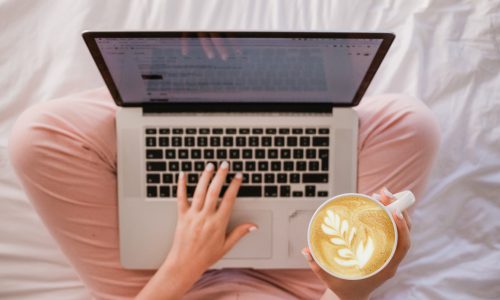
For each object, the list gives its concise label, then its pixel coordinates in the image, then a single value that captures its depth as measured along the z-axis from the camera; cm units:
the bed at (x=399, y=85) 111
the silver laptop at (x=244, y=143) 91
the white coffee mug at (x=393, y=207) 70
